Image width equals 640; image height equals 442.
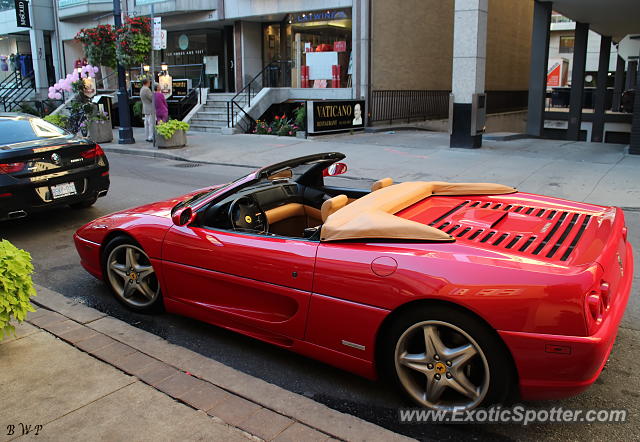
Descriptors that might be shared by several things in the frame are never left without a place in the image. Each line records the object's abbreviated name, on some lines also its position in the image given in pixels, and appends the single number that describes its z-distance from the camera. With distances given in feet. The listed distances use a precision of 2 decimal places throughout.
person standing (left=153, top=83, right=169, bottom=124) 54.54
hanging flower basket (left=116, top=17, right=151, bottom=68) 53.36
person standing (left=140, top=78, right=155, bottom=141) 53.47
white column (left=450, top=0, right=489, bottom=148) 46.88
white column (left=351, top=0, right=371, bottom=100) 63.31
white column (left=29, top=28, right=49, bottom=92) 97.96
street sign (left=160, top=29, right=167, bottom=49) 49.19
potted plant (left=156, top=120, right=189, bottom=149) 50.31
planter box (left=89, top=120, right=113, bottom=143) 57.26
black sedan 21.21
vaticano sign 55.06
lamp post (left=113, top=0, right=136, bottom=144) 55.16
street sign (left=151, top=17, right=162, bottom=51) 48.60
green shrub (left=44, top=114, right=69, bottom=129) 58.30
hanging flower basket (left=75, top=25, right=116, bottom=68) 54.85
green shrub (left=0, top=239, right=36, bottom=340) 11.30
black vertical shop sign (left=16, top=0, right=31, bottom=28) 94.68
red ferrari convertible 8.86
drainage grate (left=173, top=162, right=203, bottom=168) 43.17
